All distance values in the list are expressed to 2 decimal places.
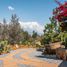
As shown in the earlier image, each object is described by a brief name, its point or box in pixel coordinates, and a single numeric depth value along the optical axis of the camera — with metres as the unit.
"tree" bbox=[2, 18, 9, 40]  23.99
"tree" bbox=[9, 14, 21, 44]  25.08
